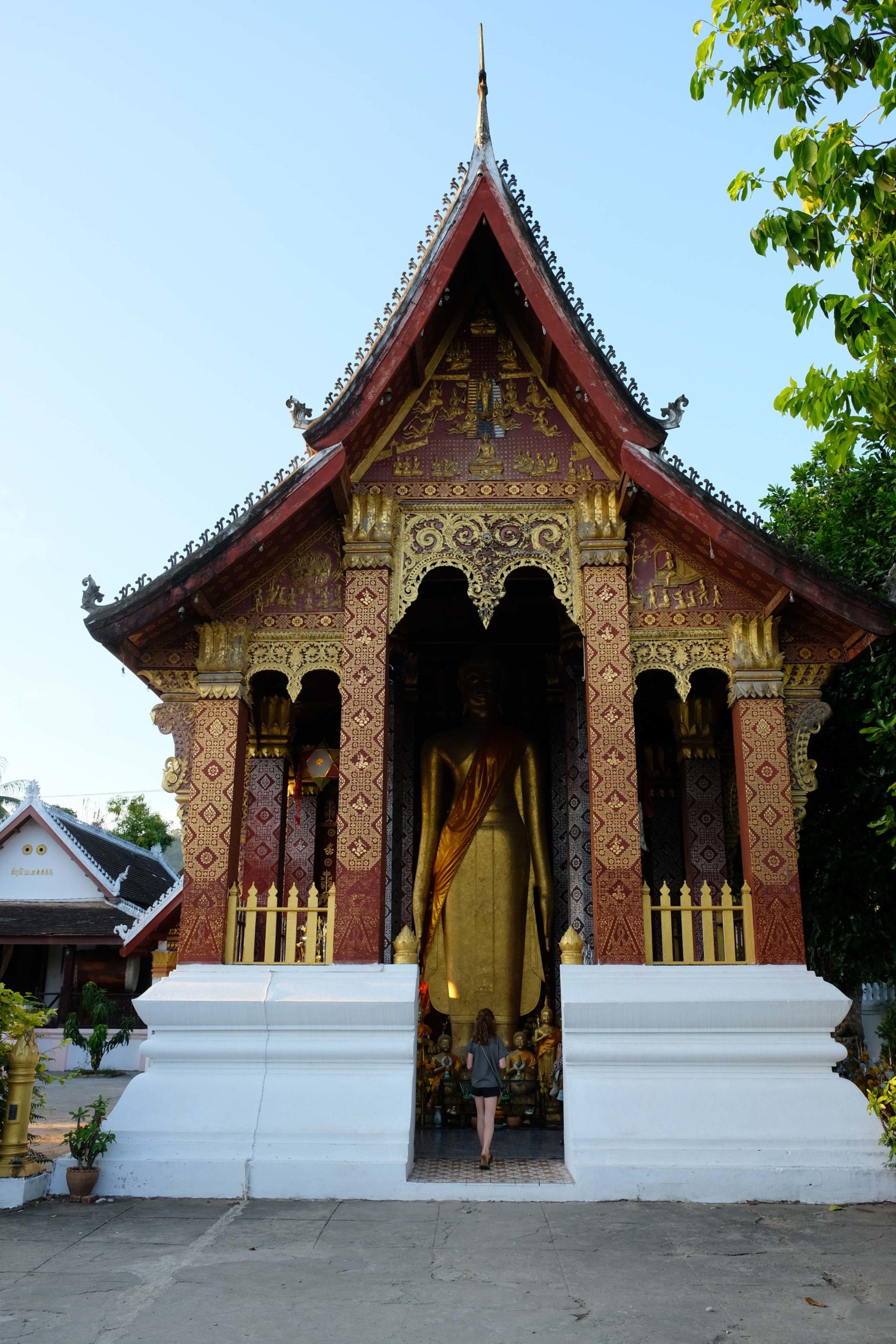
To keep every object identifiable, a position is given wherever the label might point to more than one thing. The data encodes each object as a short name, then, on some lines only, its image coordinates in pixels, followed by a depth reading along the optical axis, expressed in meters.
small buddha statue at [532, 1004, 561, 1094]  9.21
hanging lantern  10.88
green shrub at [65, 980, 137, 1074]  19.38
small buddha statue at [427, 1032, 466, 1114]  9.29
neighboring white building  22.89
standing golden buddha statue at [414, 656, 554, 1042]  9.66
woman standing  7.55
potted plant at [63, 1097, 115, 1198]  6.63
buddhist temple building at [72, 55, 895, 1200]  6.96
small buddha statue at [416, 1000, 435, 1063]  9.23
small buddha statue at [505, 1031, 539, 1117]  9.12
